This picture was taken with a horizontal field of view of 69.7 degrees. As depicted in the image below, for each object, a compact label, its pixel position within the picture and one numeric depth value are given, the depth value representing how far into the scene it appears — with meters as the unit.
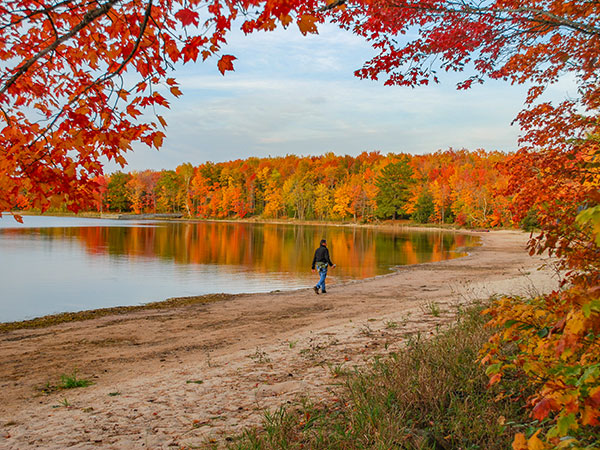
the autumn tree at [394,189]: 82.88
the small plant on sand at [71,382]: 6.77
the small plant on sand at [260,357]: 7.31
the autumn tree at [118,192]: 121.38
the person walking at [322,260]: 15.96
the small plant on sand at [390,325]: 9.02
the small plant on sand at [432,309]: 9.97
